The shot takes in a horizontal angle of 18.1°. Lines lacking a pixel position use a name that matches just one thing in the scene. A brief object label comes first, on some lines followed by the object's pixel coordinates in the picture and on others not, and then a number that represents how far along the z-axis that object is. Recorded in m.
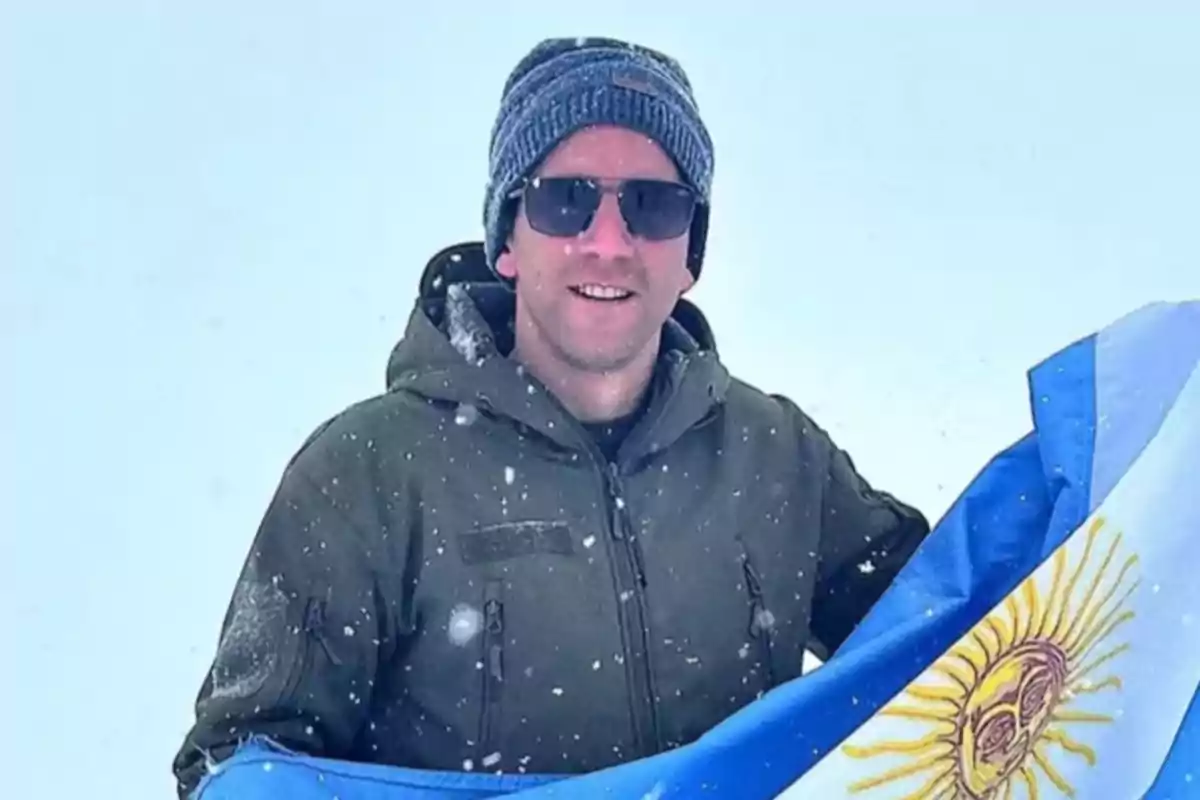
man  2.63
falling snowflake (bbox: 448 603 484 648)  2.63
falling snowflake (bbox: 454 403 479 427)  2.69
